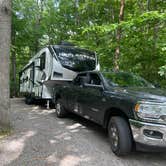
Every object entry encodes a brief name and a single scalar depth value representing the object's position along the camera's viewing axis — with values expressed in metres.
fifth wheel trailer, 9.41
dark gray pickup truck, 3.88
